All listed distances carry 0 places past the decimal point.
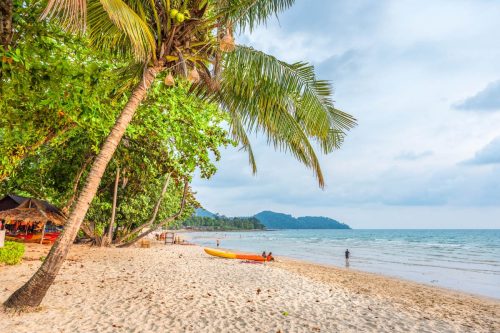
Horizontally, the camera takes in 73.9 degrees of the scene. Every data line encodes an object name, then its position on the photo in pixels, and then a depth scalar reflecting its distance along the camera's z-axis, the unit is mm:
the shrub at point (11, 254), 10188
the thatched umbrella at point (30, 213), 14477
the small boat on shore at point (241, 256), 17538
